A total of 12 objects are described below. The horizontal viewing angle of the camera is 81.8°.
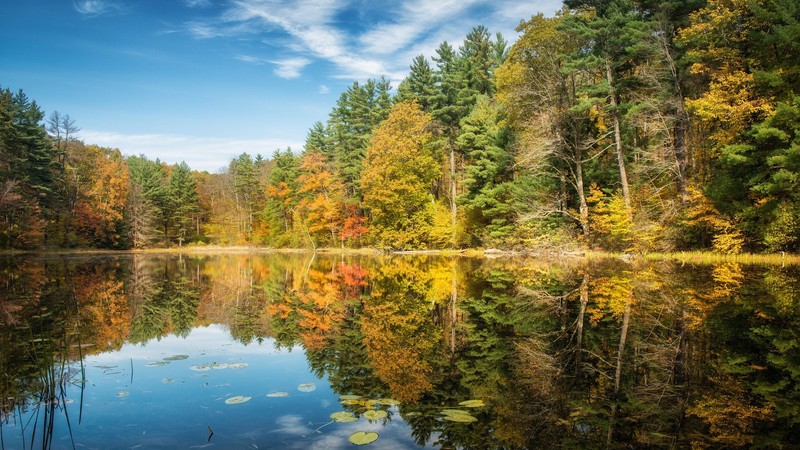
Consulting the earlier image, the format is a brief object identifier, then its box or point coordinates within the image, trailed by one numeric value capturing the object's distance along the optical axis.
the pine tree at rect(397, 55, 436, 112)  42.27
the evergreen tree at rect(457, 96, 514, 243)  32.38
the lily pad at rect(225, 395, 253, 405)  5.00
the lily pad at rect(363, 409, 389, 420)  4.46
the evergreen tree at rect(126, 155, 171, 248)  57.84
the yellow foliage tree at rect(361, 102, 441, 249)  38.91
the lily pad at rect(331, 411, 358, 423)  4.43
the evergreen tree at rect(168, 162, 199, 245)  67.75
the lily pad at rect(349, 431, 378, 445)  3.90
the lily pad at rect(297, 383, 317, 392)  5.48
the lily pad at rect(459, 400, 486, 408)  4.74
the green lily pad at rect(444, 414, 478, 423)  4.35
